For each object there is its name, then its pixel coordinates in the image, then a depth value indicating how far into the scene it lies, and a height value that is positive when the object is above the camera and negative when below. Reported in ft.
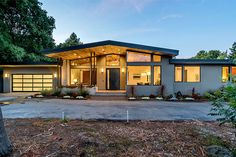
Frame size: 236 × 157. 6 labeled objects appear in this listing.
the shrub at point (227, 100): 6.89 -1.25
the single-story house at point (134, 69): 32.30 +2.50
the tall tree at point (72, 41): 82.41 +25.59
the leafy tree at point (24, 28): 41.02 +18.37
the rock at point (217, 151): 7.46 -4.39
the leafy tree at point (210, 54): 93.43 +18.17
